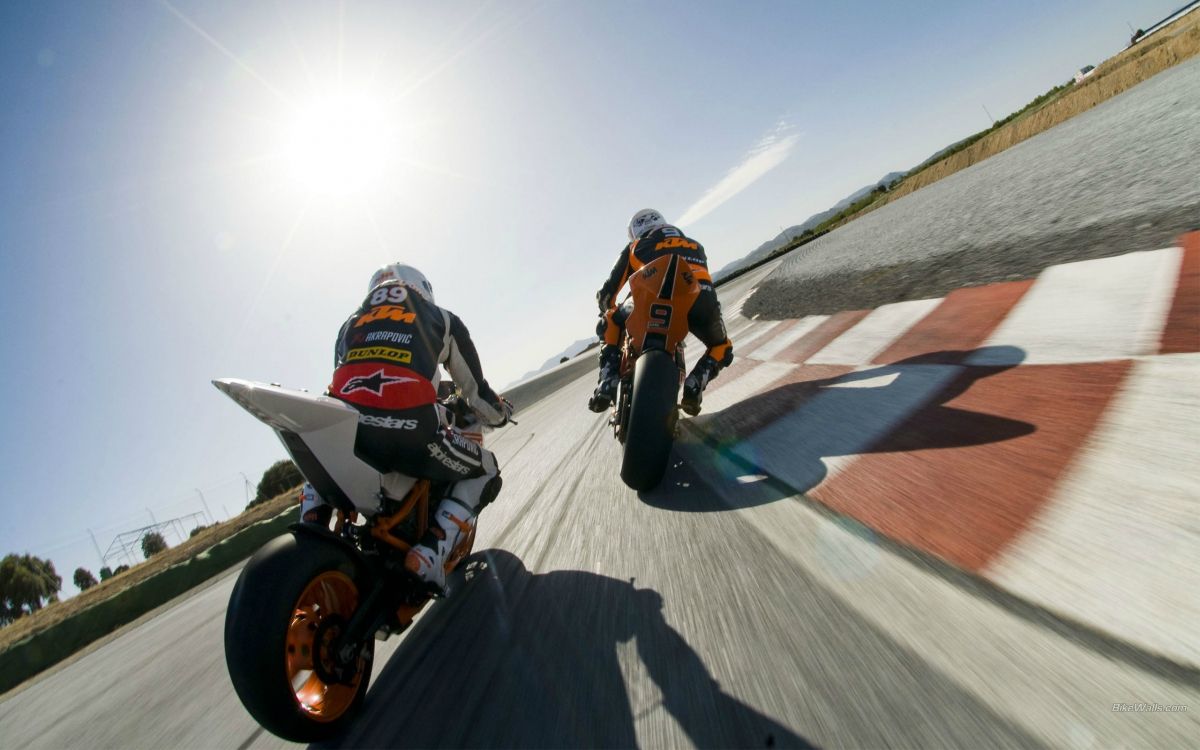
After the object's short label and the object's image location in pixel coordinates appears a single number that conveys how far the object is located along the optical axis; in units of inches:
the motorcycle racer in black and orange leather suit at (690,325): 141.8
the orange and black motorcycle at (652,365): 102.3
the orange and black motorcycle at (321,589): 53.7
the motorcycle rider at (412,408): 82.8
